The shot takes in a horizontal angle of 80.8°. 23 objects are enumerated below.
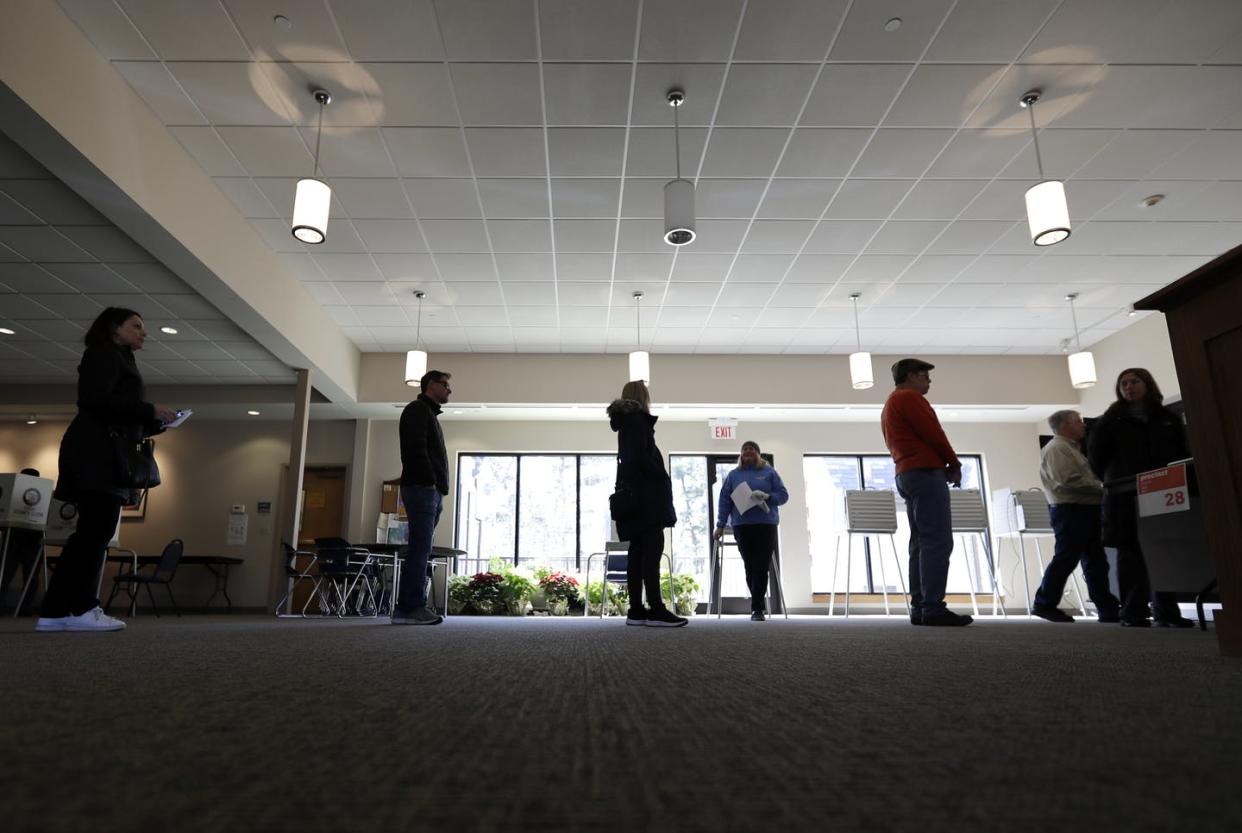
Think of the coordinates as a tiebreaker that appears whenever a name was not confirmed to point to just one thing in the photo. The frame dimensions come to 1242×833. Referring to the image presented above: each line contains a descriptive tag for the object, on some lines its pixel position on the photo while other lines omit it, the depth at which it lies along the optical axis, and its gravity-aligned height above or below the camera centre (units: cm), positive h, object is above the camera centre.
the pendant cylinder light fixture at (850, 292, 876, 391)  685 +184
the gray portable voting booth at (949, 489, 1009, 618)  616 +45
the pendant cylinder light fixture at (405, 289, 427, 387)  663 +189
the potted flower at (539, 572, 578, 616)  816 -22
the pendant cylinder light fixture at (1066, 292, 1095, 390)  675 +179
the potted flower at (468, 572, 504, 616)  789 -21
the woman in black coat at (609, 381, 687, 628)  327 +29
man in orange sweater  337 +40
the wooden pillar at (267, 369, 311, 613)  647 +94
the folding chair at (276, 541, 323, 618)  603 +14
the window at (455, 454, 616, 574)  882 +78
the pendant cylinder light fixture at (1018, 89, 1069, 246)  401 +192
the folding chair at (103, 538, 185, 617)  746 +11
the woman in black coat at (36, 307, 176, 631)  277 +39
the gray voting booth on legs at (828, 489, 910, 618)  582 +44
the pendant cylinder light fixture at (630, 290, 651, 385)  667 +186
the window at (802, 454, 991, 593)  881 +44
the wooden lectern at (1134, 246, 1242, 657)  158 +36
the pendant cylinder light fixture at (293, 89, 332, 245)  396 +199
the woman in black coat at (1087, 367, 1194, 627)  347 +52
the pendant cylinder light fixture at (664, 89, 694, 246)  399 +194
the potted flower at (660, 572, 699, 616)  813 -22
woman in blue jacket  491 +36
